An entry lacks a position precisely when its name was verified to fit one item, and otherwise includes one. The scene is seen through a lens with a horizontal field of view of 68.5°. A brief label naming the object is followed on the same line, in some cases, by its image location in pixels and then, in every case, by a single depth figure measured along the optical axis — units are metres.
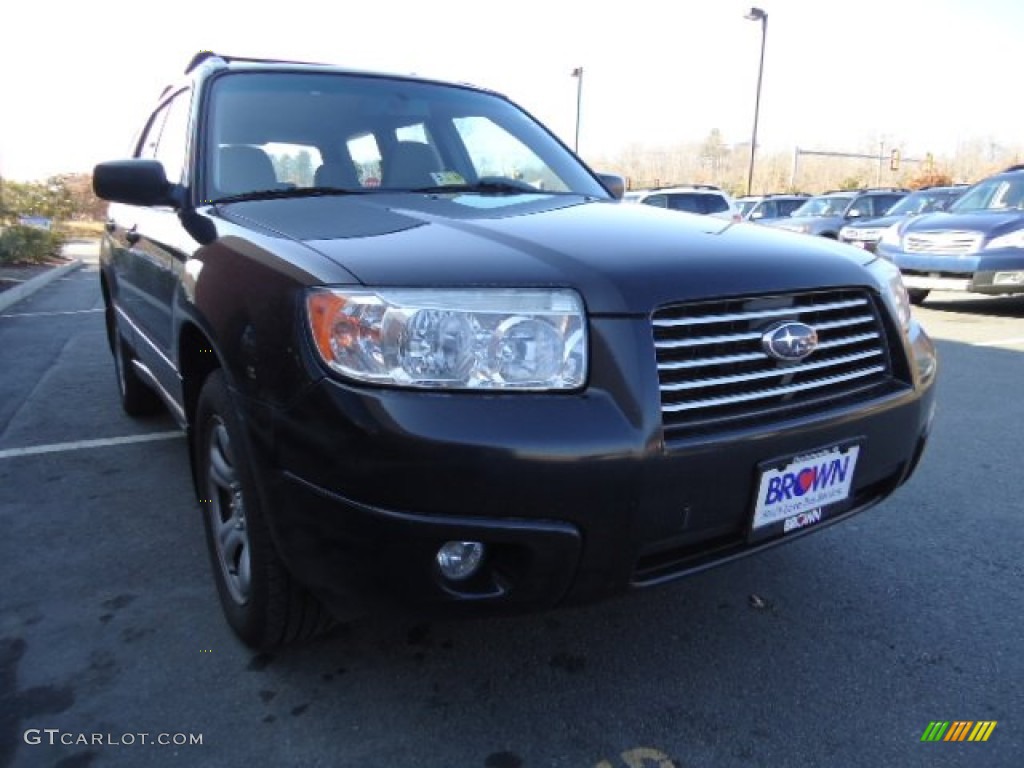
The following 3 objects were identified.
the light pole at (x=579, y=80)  31.36
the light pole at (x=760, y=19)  23.98
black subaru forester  1.54
